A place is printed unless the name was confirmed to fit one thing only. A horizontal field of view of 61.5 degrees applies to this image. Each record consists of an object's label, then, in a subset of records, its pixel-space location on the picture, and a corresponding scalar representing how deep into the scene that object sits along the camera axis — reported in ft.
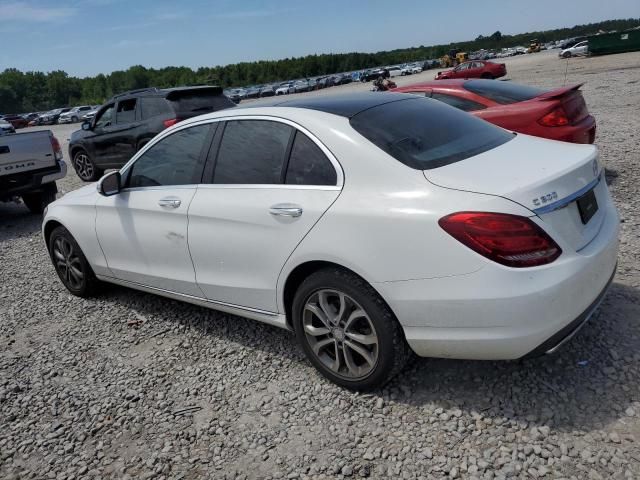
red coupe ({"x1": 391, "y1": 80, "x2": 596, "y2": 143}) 19.33
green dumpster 121.66
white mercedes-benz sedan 8.09
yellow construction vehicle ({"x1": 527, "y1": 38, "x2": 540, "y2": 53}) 292.26
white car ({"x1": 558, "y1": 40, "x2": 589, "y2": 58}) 144.03
